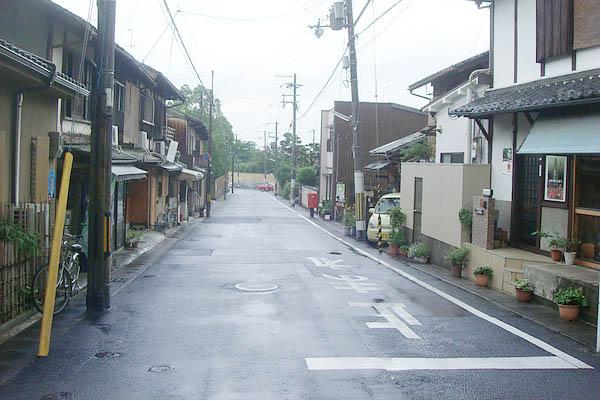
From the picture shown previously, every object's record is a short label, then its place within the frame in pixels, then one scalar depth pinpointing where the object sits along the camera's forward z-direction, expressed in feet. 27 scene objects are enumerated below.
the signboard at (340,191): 131.95
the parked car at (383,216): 83.80
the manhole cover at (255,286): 43.34
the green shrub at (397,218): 72.08
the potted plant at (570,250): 40.60
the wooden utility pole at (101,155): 35.09
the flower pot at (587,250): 40.06
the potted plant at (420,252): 62.56
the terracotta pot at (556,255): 41.98
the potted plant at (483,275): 45.70
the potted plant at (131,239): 68.95
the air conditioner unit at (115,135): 65.93
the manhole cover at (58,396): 20.70
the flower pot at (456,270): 51.51
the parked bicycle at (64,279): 33.17
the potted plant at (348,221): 99.61
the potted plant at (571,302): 33.09
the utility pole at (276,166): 309.90
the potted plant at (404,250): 68.69
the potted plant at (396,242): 70.79
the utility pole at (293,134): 212.35
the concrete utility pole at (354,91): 91.40
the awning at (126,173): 53.09
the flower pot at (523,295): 39.09
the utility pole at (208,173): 139.65
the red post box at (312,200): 148.86
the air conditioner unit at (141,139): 83.27
